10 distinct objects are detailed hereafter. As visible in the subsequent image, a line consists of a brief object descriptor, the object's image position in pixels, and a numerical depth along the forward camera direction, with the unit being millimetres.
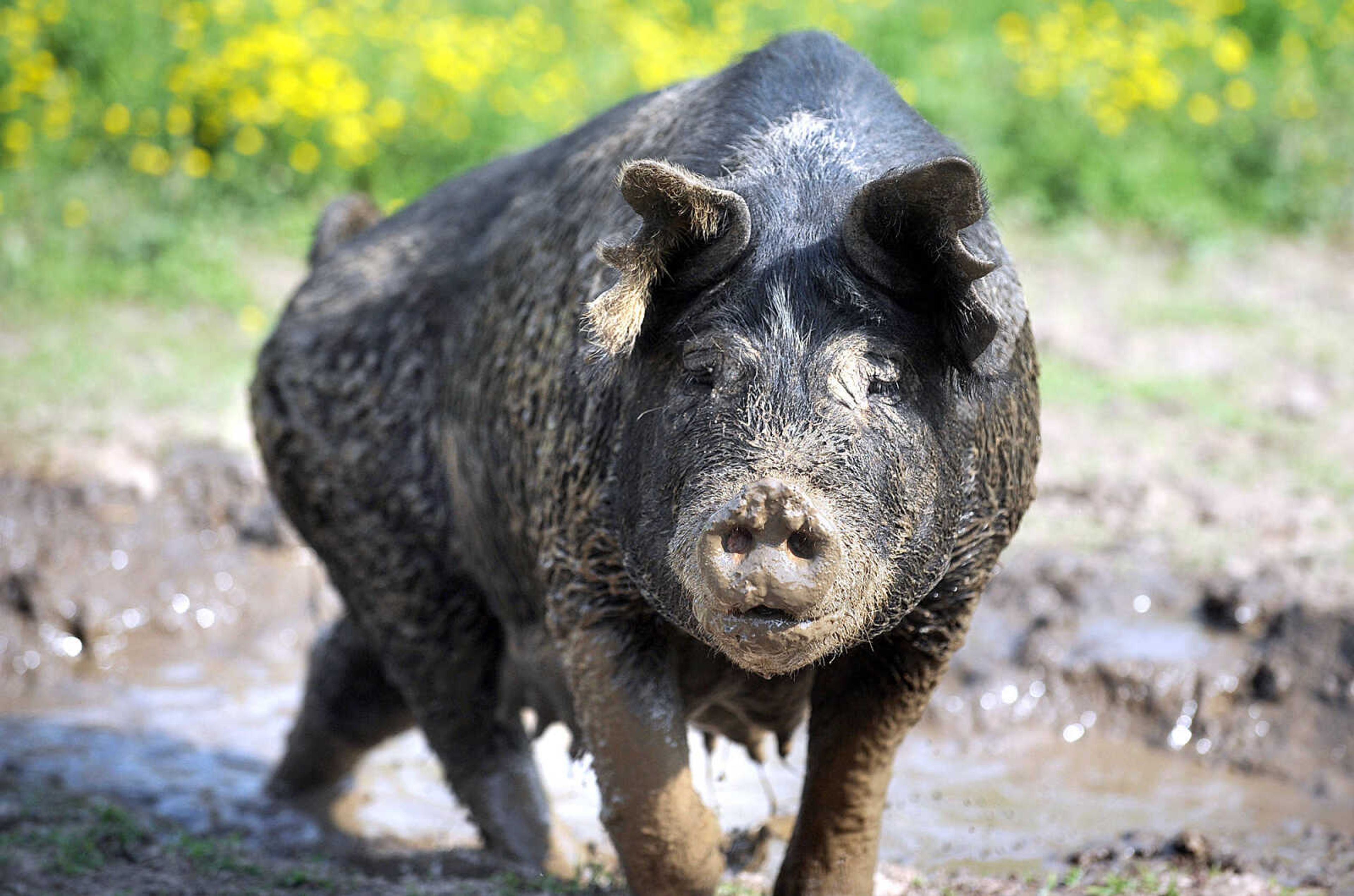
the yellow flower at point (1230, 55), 20891
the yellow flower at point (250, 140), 18594
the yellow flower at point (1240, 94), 20234
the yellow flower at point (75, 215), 17750
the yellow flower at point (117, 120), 18453
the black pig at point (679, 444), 5711
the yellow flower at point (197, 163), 18469
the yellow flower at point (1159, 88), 19937
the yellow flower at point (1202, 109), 20000
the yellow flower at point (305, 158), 18437
